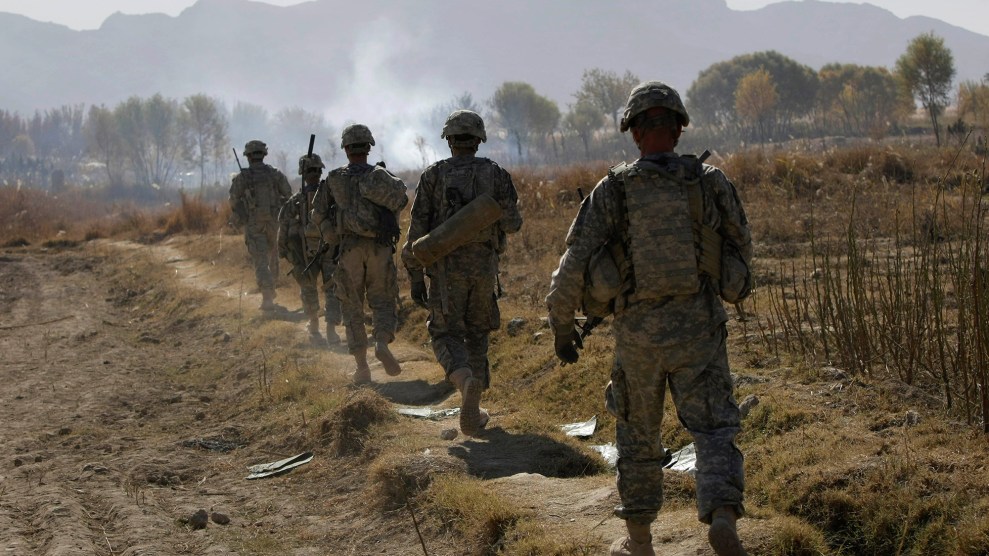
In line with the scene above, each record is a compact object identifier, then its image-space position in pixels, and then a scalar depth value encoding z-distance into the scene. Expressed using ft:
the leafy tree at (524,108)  304.71
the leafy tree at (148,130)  375.45
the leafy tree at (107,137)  375.66
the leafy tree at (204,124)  362.12
